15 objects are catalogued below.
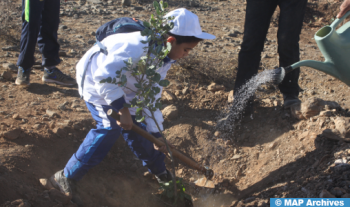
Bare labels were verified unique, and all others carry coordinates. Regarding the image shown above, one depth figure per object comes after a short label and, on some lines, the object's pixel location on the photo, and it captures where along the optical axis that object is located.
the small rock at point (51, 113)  2.69
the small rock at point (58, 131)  2.48
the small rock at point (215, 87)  3.39
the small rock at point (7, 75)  3.20
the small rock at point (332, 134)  2.20
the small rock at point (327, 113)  2.44
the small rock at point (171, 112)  3.08
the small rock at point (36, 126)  2.43
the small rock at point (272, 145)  2.59
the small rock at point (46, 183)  2.01
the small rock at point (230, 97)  3.08
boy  1.66
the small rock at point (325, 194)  1.67
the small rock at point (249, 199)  2.10
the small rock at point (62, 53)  4.03
